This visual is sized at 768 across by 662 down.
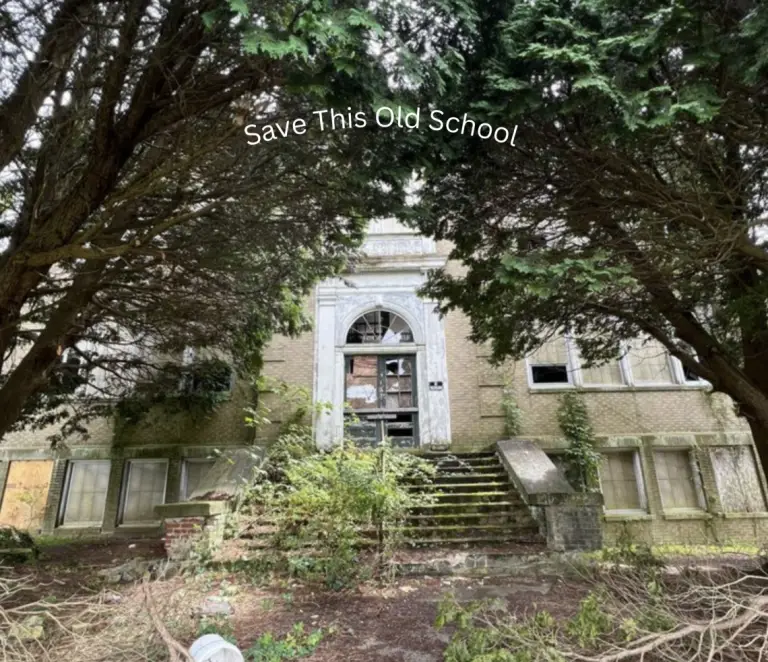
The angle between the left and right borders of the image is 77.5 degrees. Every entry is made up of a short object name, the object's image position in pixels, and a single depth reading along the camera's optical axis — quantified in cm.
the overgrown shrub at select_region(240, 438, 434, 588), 633
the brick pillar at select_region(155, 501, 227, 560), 695
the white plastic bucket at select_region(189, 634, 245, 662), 298
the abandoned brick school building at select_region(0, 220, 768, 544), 1104
